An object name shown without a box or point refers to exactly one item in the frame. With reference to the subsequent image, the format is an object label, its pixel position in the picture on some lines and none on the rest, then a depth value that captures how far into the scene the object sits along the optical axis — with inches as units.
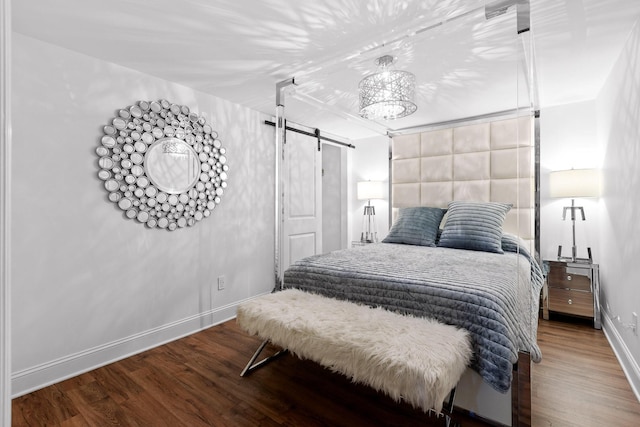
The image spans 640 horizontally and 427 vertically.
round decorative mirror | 91.5
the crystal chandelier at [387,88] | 88.4
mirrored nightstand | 107.7
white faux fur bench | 51.3
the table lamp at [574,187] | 110.0
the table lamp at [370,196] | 168.6
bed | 60.7
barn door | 148.6
